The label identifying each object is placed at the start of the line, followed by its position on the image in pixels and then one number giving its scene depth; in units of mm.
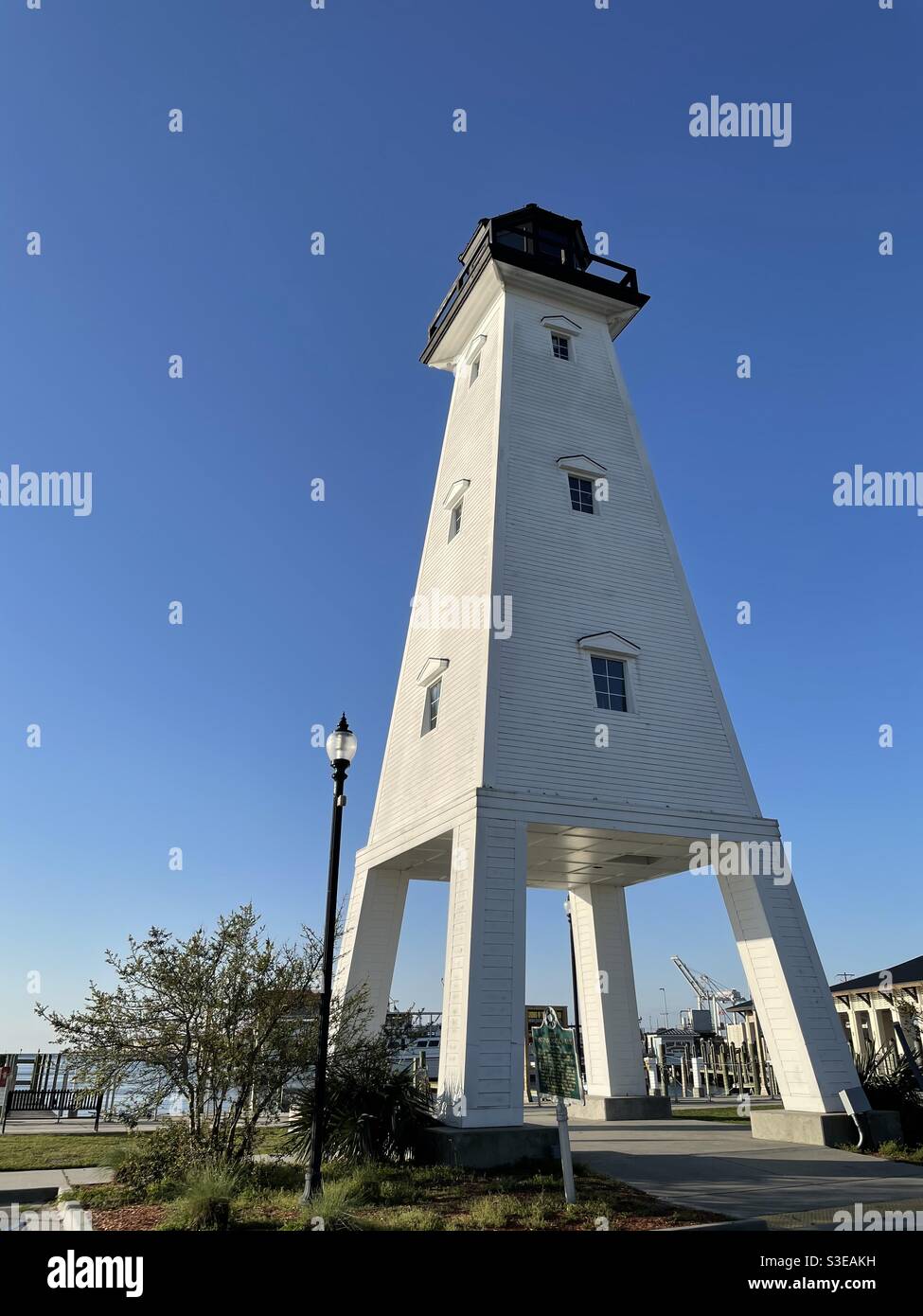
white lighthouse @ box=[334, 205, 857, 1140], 14586
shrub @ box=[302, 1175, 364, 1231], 8289
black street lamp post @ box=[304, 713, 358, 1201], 9766
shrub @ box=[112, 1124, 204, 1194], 11008
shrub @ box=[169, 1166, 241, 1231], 8500
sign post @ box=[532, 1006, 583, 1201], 9938
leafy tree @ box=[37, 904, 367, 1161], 11219
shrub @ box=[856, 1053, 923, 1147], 14840
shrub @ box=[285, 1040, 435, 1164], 12539
